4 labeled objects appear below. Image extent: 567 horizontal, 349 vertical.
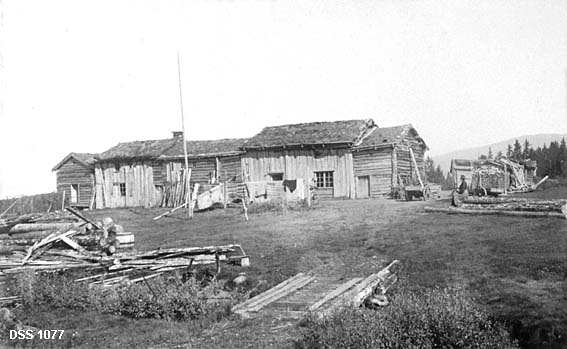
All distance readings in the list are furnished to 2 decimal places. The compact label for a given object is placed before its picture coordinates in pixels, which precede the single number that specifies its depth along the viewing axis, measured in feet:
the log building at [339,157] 109.09
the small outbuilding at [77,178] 136.67
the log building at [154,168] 122.42
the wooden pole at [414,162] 107.26
